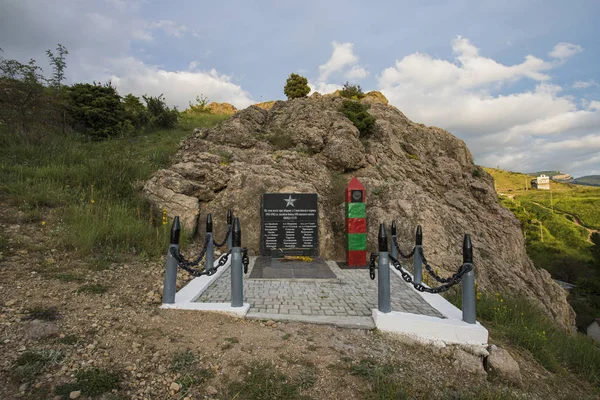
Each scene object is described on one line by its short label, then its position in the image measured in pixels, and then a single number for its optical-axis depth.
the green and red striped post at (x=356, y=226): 7.93
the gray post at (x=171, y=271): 4.05
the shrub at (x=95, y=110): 12.77
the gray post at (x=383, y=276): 3.84
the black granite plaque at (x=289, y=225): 8.31
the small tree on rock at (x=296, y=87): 19.88
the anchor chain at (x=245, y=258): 4.53
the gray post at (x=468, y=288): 3.61
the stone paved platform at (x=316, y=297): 4.23
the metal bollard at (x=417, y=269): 5.75
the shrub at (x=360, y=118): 13.57
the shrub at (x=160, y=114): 16.00
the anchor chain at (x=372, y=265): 4.24
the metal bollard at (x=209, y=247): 5.99
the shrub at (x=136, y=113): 14.88
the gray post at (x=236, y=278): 4.04
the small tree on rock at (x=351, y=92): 19.50
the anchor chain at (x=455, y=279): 3.55
